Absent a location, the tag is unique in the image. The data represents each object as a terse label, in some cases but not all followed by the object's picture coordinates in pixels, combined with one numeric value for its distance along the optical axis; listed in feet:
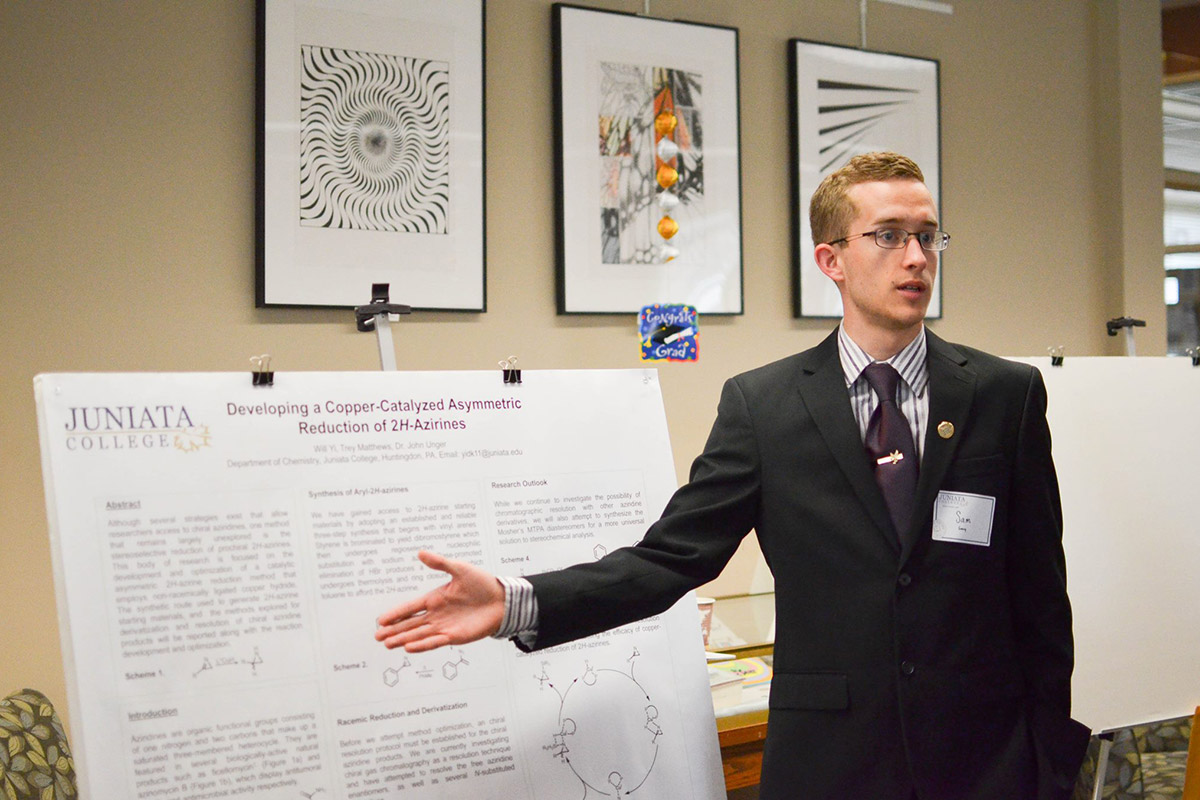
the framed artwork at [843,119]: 10.57
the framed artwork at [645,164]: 9.43
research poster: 4.73
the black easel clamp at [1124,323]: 9.86
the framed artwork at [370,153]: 8.18
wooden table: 7.59
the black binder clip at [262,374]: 5.32
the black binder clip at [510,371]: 6.07
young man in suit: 5.06
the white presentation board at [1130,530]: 8.19
